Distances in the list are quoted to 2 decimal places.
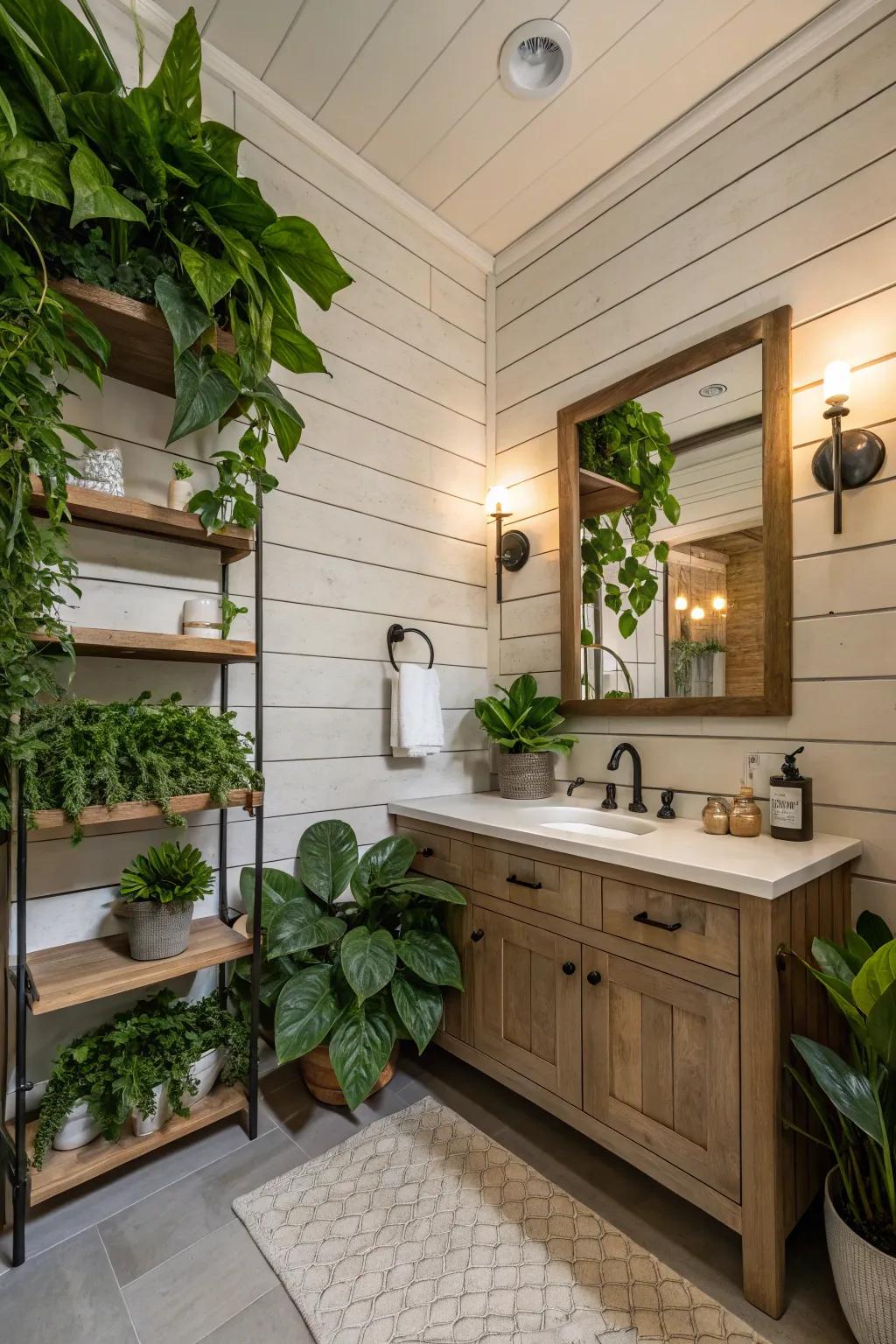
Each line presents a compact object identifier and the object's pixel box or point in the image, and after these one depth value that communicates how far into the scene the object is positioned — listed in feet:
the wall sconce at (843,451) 5.19
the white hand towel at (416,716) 7.13
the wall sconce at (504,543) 8.27
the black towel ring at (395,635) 7.51
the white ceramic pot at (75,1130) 4.75
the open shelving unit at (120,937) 4.33
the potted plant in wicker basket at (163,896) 4.92
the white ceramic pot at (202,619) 5.45
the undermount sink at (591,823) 6.38
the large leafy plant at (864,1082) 3.70
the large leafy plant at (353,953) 5.24
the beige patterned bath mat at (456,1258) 3.93
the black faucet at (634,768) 6.69
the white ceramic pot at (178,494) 5.42
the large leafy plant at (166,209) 3.91
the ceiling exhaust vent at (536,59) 5.82
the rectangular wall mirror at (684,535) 5.78
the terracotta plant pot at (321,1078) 5.88
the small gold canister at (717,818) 5.56
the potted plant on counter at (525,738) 7.45
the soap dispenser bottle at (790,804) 5.13
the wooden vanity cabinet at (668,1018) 4.09
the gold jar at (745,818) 5.38
